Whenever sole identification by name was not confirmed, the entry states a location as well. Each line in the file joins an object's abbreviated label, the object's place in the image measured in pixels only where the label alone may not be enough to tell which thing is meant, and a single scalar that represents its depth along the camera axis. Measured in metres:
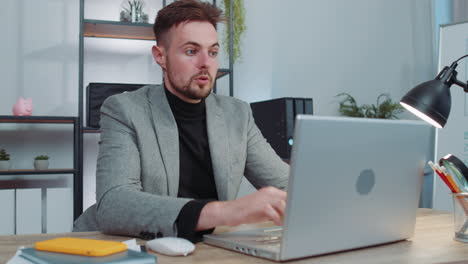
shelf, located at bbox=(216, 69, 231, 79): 2.98
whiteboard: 2.91
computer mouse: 0.85
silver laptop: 0.77
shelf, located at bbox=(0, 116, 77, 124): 2.67
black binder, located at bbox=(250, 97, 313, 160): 2.78
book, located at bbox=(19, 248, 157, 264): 0.72
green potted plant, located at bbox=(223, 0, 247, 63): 3.23
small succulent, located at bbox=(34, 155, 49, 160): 2.82
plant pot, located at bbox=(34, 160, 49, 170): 2.81
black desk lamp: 1.09
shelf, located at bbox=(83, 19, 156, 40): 2.82
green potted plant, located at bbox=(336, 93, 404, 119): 3.46
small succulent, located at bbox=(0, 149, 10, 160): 2.74
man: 1.27
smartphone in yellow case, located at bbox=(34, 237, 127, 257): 0.73
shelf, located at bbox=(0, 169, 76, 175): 2.64
